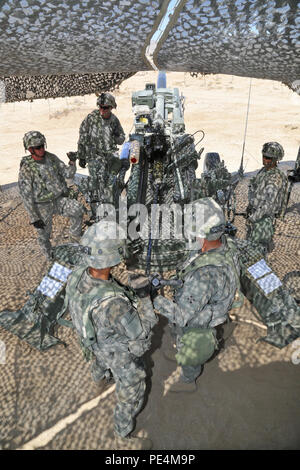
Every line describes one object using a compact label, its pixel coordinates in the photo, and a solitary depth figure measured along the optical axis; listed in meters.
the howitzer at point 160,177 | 5.04
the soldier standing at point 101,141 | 6.66
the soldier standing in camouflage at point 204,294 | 3.04
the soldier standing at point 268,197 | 4.79
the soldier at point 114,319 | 2.62
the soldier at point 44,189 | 5.25
